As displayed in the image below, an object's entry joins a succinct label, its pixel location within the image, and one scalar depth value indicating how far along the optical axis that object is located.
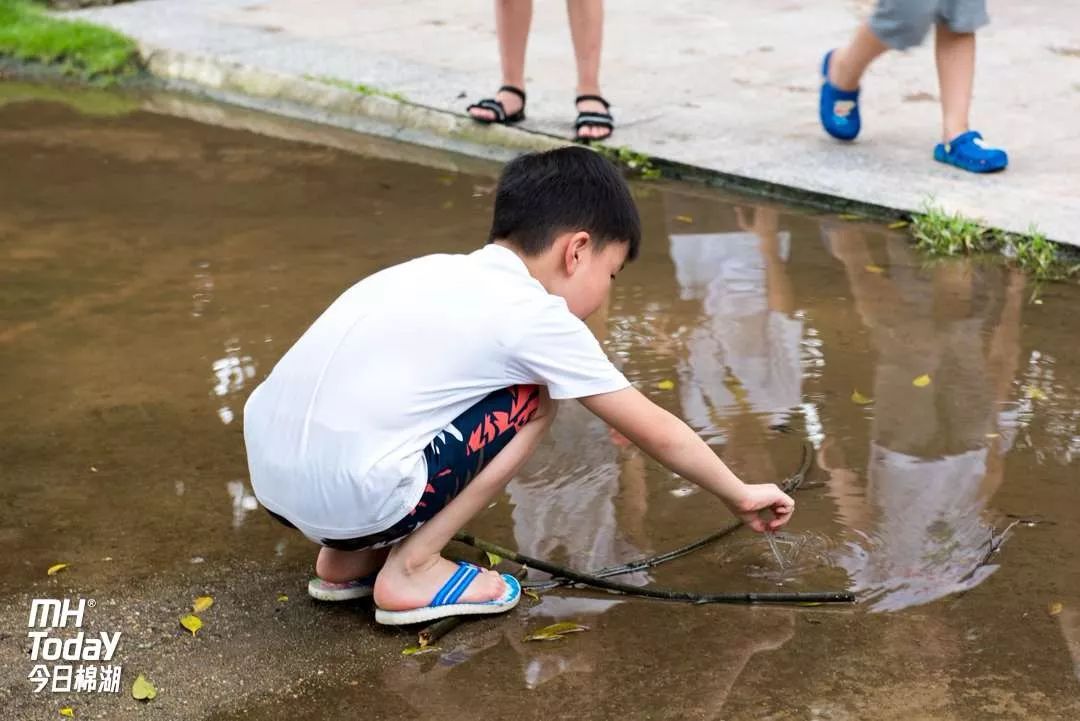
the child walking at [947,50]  9.25
